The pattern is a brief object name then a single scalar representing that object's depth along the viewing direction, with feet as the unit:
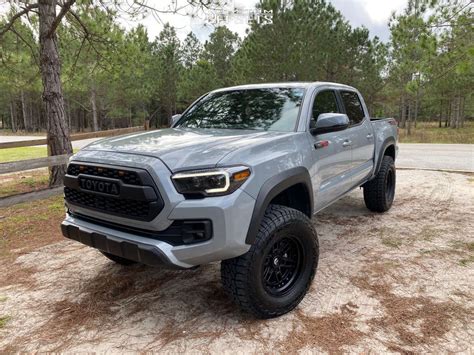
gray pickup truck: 7.95
